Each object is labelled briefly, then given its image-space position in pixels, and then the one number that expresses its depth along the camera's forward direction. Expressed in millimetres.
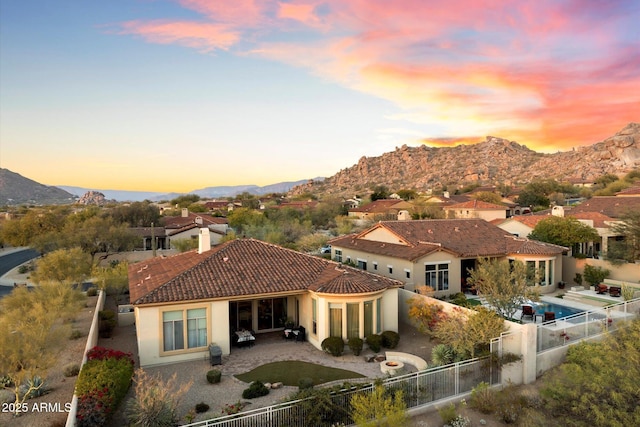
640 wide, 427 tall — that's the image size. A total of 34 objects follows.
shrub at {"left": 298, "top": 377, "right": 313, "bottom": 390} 15487
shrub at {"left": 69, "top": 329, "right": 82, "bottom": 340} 23344
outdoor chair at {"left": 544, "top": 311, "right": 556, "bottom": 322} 21844
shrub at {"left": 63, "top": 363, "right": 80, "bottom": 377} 18094
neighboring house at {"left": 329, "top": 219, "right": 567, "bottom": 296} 28188
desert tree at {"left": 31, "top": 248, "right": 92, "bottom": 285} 29953
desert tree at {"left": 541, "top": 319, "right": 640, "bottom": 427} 11227
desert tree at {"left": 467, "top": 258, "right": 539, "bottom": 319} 20297
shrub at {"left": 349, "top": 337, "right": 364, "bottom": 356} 18962
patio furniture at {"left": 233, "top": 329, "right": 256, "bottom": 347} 20219
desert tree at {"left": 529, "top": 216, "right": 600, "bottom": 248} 33656
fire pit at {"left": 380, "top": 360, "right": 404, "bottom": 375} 16766
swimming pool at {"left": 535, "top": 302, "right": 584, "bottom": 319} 24869
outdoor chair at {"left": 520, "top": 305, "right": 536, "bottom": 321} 22516
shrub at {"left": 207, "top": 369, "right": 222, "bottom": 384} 16281
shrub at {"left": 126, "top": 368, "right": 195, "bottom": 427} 12203
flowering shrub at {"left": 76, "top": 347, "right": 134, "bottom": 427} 12719
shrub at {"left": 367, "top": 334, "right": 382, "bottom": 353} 19344
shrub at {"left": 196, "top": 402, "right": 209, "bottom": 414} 14180
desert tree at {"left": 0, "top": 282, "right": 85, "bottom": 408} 14195
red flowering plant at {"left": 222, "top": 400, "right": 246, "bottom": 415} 13138
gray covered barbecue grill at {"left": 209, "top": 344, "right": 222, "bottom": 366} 17984
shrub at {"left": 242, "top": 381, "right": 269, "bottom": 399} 15125
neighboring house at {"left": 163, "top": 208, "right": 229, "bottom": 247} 55531
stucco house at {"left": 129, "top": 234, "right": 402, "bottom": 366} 18484
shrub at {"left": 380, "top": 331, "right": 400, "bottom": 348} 19719
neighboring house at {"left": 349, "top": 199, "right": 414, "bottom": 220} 70856
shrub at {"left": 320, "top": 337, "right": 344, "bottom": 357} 18734
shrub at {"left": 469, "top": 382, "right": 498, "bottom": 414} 14805
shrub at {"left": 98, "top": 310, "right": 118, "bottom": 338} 23188
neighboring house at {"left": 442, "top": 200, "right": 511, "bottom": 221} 67519
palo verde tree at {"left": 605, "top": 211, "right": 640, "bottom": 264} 30594
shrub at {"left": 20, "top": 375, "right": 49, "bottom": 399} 15949
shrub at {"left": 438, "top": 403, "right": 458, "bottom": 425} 13805
